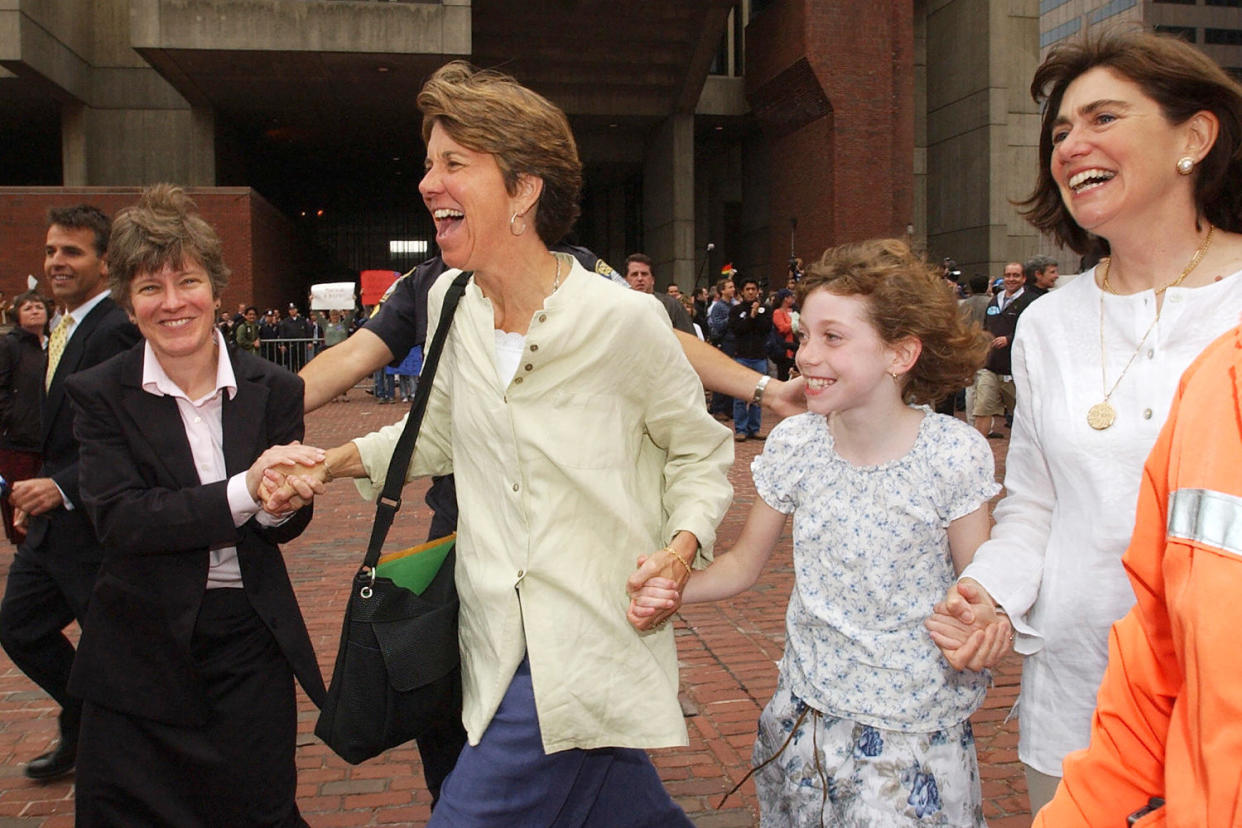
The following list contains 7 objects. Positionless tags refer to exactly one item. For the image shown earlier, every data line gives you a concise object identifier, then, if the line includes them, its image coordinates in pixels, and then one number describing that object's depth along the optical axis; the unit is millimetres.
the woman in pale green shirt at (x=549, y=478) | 2264
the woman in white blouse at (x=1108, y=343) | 2016
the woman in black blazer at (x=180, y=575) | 2670
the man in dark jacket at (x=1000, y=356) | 9648
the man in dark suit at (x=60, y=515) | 3654
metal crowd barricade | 23828
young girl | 2277
